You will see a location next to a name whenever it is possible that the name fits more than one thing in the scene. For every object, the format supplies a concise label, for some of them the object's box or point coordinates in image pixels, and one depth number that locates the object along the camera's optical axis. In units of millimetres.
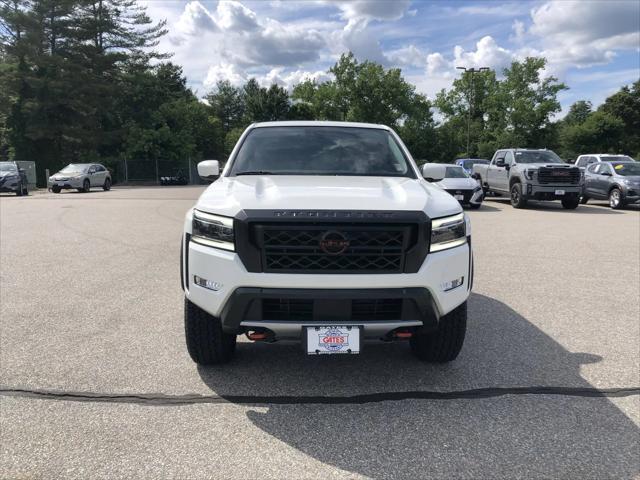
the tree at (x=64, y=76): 37906
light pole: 67650
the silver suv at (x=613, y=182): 17609
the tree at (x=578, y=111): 102025
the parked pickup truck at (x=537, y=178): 17203
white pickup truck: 3148
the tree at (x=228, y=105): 91381
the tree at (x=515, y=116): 62719
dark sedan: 23469
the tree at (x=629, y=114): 70956
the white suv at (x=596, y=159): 21528
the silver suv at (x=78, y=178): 26281
